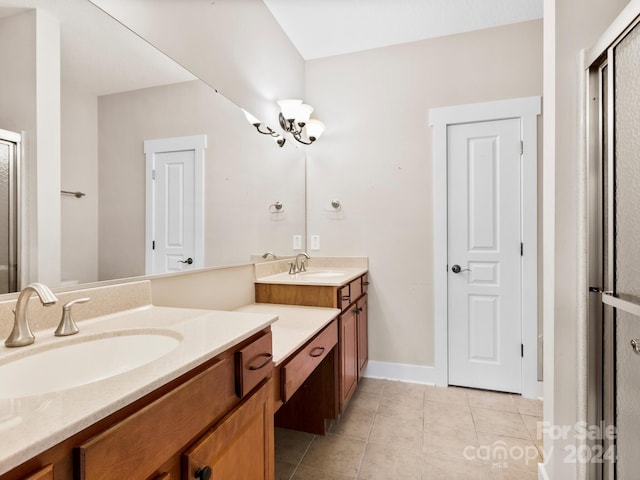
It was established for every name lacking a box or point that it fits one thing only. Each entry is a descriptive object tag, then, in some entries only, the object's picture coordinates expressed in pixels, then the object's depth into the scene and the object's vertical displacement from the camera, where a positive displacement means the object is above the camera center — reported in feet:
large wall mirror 2.90 +1.26
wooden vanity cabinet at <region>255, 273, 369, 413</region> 6.17 -1.41
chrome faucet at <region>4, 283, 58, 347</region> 2.42 -0.64
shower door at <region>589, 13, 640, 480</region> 3.62 -0.22
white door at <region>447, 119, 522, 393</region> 7.76 -0.43
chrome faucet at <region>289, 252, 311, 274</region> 7.99 -0.70
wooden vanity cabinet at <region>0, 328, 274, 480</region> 1.54 -1.19
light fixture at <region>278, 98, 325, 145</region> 7.80 +2.99
